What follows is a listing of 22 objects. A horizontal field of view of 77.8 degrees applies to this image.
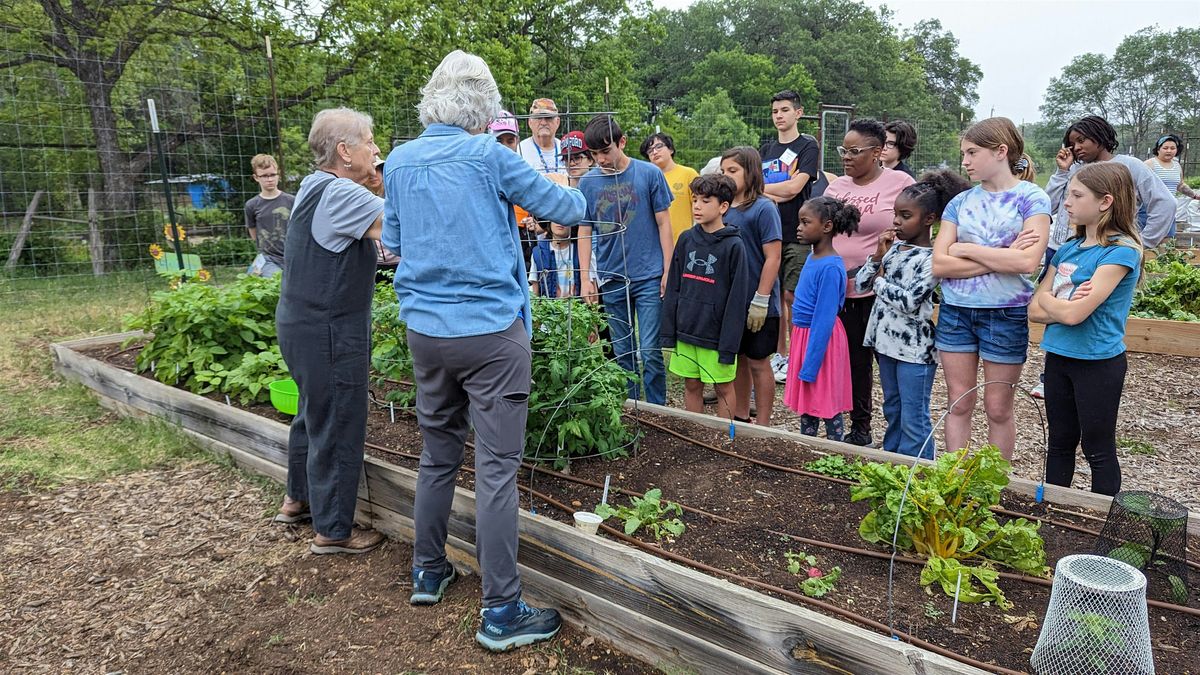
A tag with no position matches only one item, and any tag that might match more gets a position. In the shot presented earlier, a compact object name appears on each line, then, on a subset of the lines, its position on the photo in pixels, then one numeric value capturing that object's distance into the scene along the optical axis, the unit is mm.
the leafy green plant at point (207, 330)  4715
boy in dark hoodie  3910
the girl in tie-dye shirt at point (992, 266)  3086
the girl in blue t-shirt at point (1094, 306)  2818
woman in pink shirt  4094
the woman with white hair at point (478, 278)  2309
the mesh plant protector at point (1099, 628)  1832
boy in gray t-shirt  5945
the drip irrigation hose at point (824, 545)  2221
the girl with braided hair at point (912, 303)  3469
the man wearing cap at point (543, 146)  5332
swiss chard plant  2387
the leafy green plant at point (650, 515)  2729
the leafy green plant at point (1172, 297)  6523
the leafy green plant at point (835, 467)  3135
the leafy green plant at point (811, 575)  2342
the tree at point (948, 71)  60781
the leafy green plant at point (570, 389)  3080
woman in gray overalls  2779
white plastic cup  2676
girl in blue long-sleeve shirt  3791
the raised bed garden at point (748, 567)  2076
